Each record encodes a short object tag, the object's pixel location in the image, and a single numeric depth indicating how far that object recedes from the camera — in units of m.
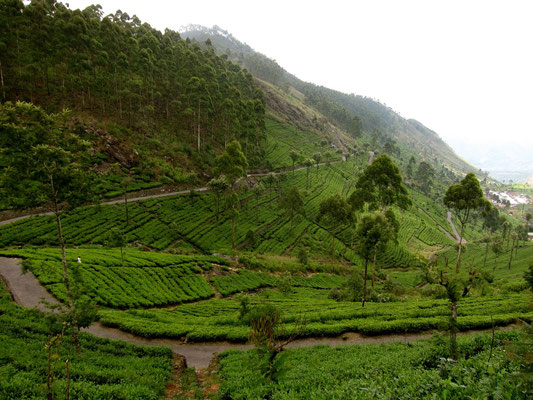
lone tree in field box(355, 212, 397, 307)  24.97
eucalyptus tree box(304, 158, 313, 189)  87.71
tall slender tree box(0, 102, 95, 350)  13.62
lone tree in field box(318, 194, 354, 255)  46.47
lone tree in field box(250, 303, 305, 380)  11.00
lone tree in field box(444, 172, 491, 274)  33.44
